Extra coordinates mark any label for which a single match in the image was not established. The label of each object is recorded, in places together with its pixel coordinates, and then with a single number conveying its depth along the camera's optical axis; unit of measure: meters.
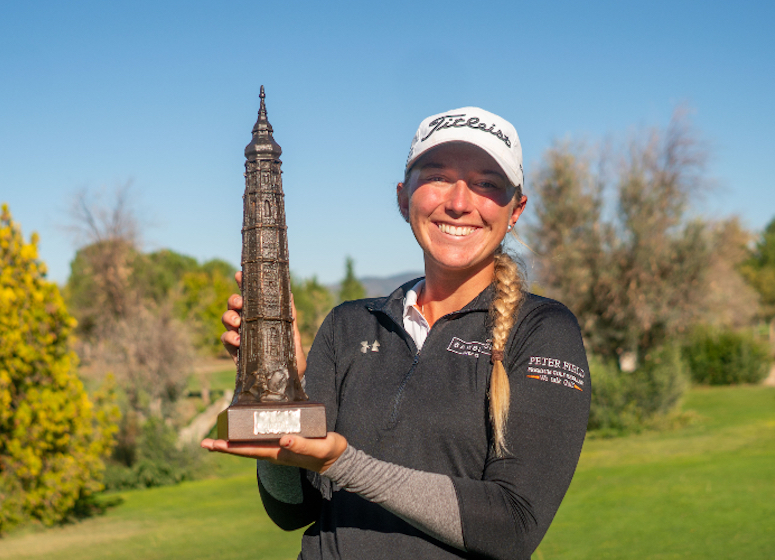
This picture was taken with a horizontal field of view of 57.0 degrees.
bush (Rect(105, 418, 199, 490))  15.18
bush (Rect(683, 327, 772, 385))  29.03
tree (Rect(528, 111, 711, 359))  19.47
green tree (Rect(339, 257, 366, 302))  53.03
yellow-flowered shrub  9.39
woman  1.92
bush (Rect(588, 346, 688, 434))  18.80
